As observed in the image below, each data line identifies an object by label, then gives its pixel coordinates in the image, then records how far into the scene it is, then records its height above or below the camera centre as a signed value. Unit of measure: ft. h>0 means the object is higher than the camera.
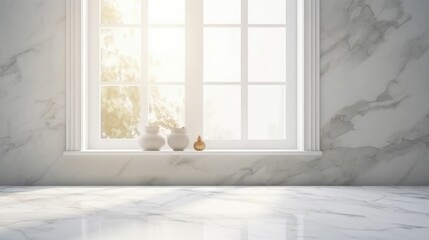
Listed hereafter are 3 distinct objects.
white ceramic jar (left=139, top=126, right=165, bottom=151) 9.70 -0.42
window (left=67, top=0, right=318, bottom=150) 10.29 +1.09
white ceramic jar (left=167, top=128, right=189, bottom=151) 9.67 -0.41
